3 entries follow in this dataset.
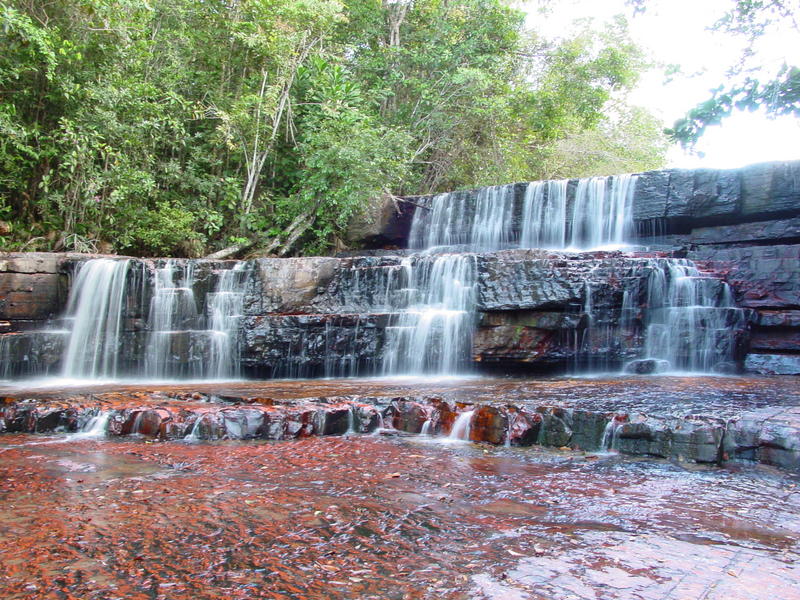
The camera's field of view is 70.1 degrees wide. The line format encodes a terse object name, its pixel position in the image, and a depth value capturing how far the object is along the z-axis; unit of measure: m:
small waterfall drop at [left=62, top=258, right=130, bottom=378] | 9.28
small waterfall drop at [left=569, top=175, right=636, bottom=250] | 11.78
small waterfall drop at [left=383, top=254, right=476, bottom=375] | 8.92
